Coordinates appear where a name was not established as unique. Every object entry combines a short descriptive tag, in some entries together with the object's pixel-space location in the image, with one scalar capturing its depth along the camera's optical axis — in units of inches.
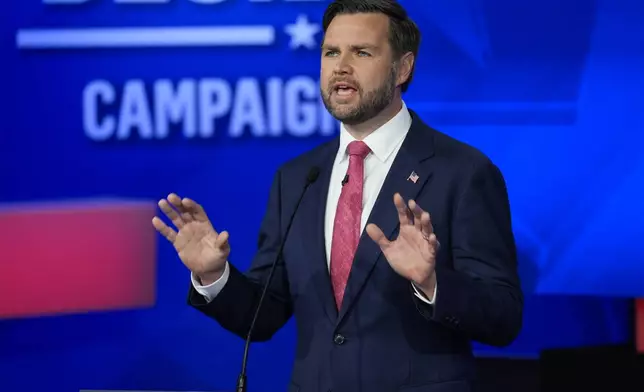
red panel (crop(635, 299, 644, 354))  298.7
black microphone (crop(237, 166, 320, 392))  178.2
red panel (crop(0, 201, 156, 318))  327.0
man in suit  187.8
